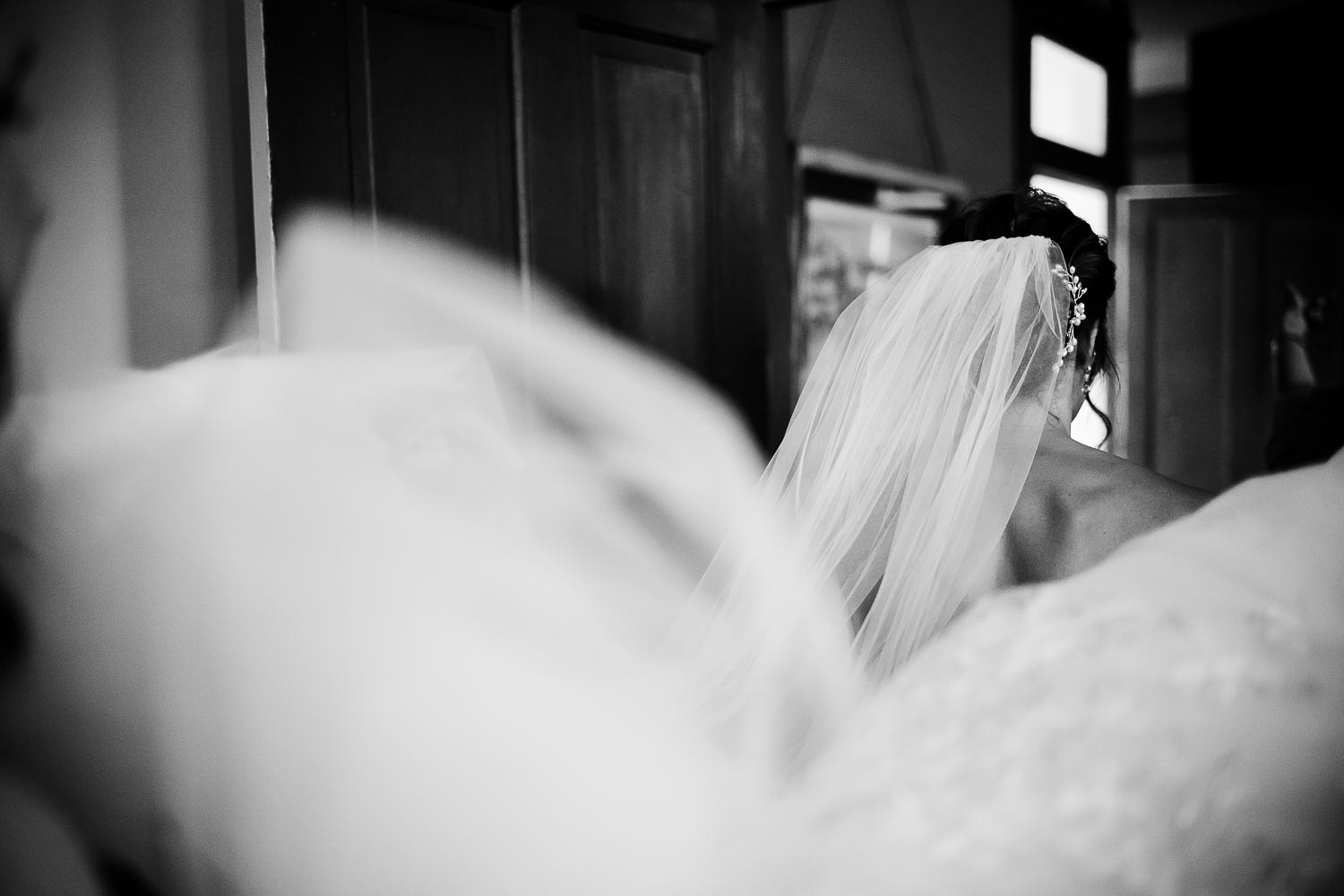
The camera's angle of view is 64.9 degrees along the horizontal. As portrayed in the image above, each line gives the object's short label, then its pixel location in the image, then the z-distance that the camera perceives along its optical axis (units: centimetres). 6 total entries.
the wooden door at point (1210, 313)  602
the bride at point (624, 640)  83
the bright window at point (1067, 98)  512
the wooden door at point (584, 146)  170
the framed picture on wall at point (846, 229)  342
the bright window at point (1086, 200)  545
